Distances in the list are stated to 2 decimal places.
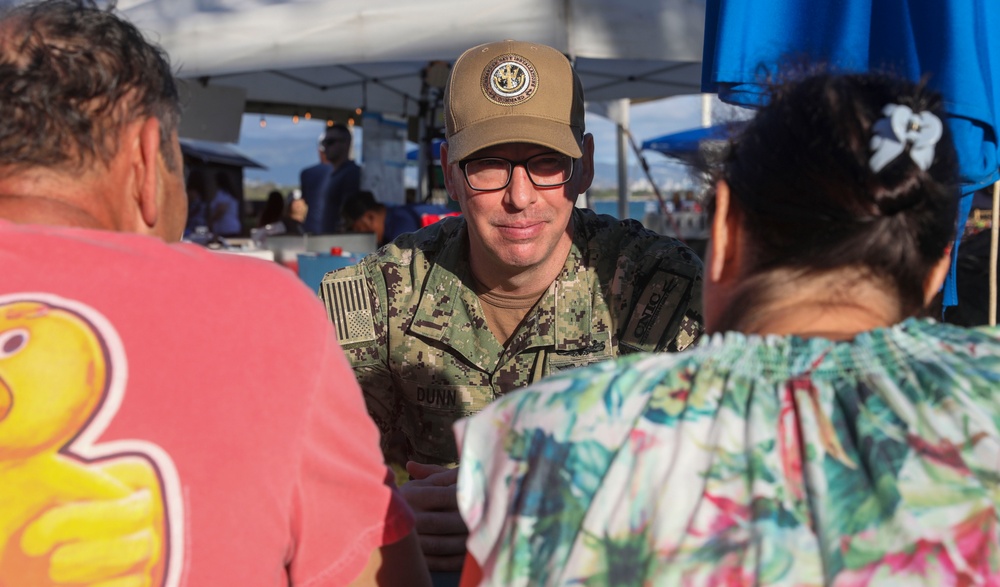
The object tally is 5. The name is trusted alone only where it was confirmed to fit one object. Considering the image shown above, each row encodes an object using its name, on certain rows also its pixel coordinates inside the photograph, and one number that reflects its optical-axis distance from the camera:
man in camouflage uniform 2.24
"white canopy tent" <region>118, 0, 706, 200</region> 4.64
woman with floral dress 0.90
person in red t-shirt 1.03
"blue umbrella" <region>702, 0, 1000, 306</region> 1.79
